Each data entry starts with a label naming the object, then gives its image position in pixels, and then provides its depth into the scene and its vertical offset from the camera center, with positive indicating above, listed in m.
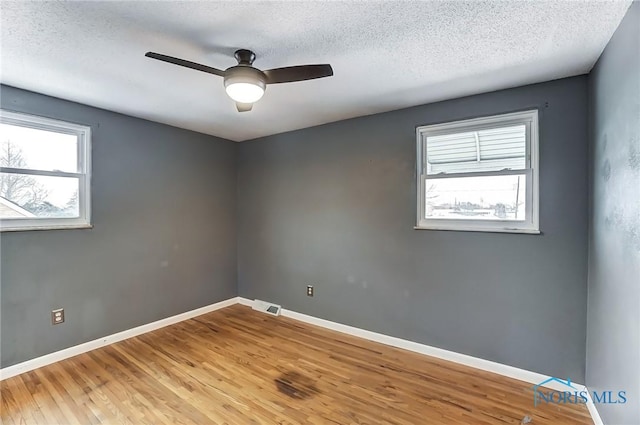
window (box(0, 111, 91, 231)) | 2.49 +0.33
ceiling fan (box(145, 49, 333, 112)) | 1.71 +0.83
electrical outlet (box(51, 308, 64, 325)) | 2.68 -0.99
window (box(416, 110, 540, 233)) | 2.42 +0.34
